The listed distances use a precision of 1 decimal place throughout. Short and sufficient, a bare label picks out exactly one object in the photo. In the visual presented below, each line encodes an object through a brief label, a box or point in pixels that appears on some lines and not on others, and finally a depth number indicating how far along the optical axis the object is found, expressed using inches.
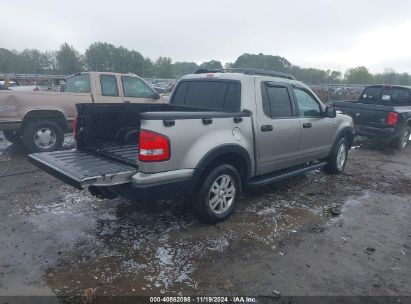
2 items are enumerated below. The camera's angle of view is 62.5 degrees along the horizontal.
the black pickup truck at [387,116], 352.2
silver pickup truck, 138.6
